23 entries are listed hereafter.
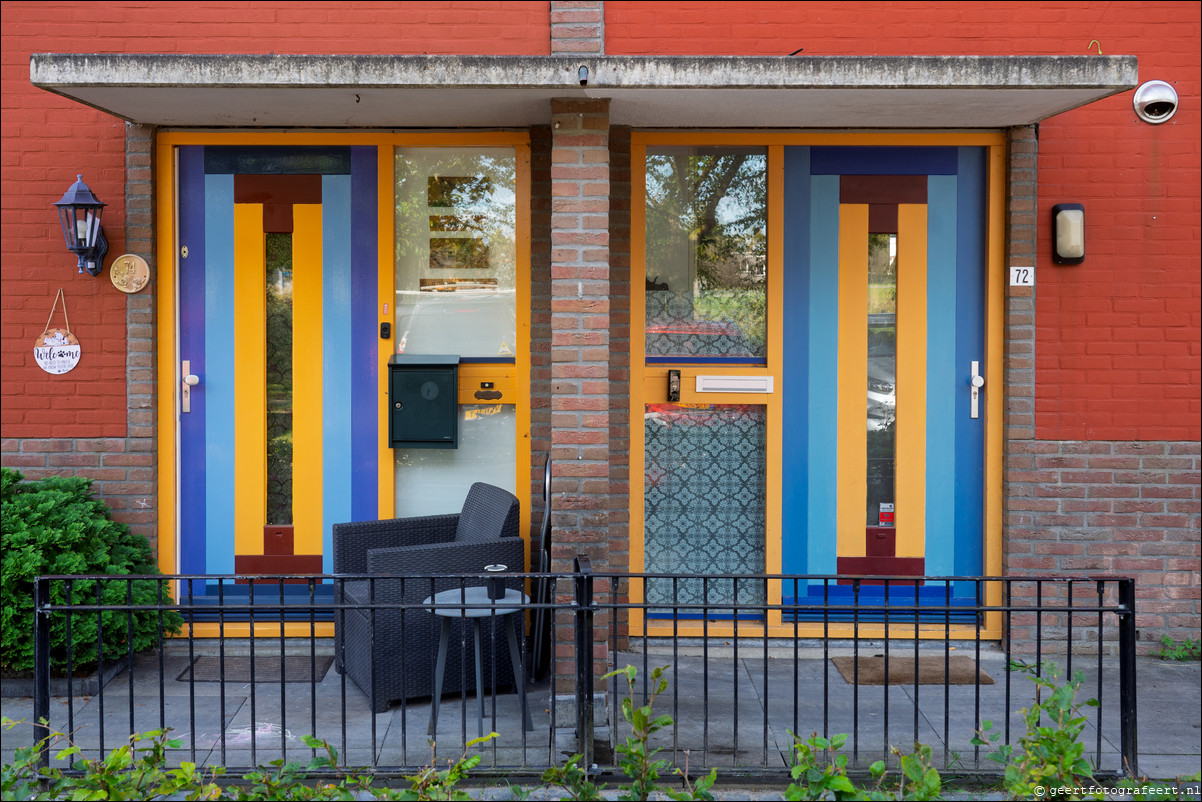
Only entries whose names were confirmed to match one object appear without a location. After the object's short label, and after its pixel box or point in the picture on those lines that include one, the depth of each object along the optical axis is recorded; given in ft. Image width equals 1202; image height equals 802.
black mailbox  17.76
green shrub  15.19
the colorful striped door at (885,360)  18.06
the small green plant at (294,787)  8.32
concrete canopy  14.64
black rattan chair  14.53
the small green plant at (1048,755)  8.25
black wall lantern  17.10
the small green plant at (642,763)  8.30
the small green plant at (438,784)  8.18
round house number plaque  17.74
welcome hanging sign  17.87
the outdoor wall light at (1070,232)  17.47
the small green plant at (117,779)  8.07
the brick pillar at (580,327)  15.39
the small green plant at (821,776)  8.16
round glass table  12.34
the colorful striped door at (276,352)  18.01
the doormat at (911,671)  16.29
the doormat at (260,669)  16.39
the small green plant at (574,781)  8.40
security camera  17.49
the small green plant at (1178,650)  17.58
